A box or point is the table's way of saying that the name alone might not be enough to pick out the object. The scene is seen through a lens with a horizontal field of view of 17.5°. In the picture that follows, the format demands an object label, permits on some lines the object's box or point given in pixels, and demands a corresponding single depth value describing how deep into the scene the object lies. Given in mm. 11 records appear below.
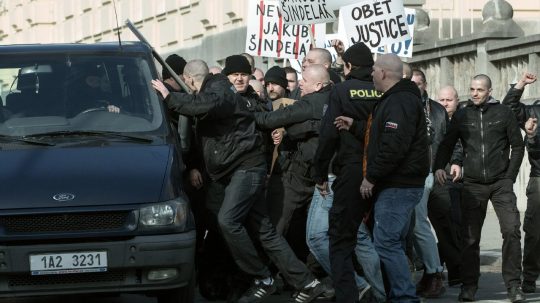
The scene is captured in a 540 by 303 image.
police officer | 12688
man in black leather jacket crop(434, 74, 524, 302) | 14328
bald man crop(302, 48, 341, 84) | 15242
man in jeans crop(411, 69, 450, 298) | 14648
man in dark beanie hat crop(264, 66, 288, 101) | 16172
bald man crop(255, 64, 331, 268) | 14039
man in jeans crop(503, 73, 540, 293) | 14562
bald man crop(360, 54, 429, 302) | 12289
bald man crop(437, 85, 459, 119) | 16062
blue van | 11797
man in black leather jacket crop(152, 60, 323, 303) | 13594
